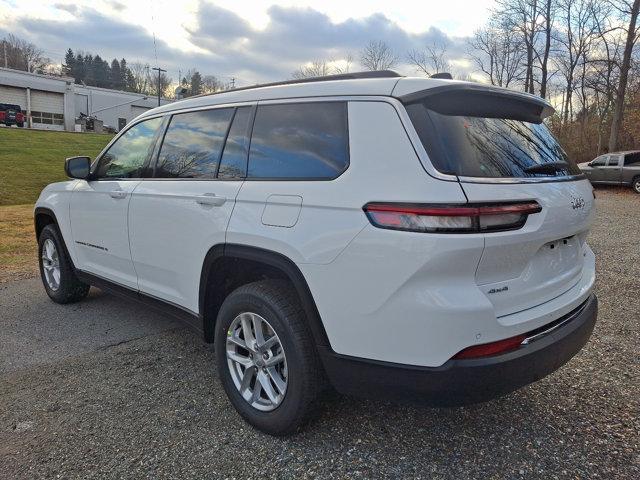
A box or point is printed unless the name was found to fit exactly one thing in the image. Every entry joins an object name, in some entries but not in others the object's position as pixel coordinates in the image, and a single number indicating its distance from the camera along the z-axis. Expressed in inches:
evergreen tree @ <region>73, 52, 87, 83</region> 4082.9
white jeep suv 81.7
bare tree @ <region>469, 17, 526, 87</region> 1360.7
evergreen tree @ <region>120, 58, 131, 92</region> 4099.4
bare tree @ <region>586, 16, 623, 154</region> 1101.1
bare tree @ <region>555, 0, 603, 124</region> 1230.3
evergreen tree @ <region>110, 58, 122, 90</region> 4146.2
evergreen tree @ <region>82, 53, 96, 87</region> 4030.5
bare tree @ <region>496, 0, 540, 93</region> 1311.5
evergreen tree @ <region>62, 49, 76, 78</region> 3945.9
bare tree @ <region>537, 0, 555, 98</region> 1289.4
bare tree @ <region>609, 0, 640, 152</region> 965.4
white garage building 2331.8
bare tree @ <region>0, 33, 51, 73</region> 3502.0
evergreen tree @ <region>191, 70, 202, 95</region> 3225.9
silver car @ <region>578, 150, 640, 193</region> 800.1
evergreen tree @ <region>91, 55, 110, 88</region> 4120.6
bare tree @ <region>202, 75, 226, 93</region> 3384.6
